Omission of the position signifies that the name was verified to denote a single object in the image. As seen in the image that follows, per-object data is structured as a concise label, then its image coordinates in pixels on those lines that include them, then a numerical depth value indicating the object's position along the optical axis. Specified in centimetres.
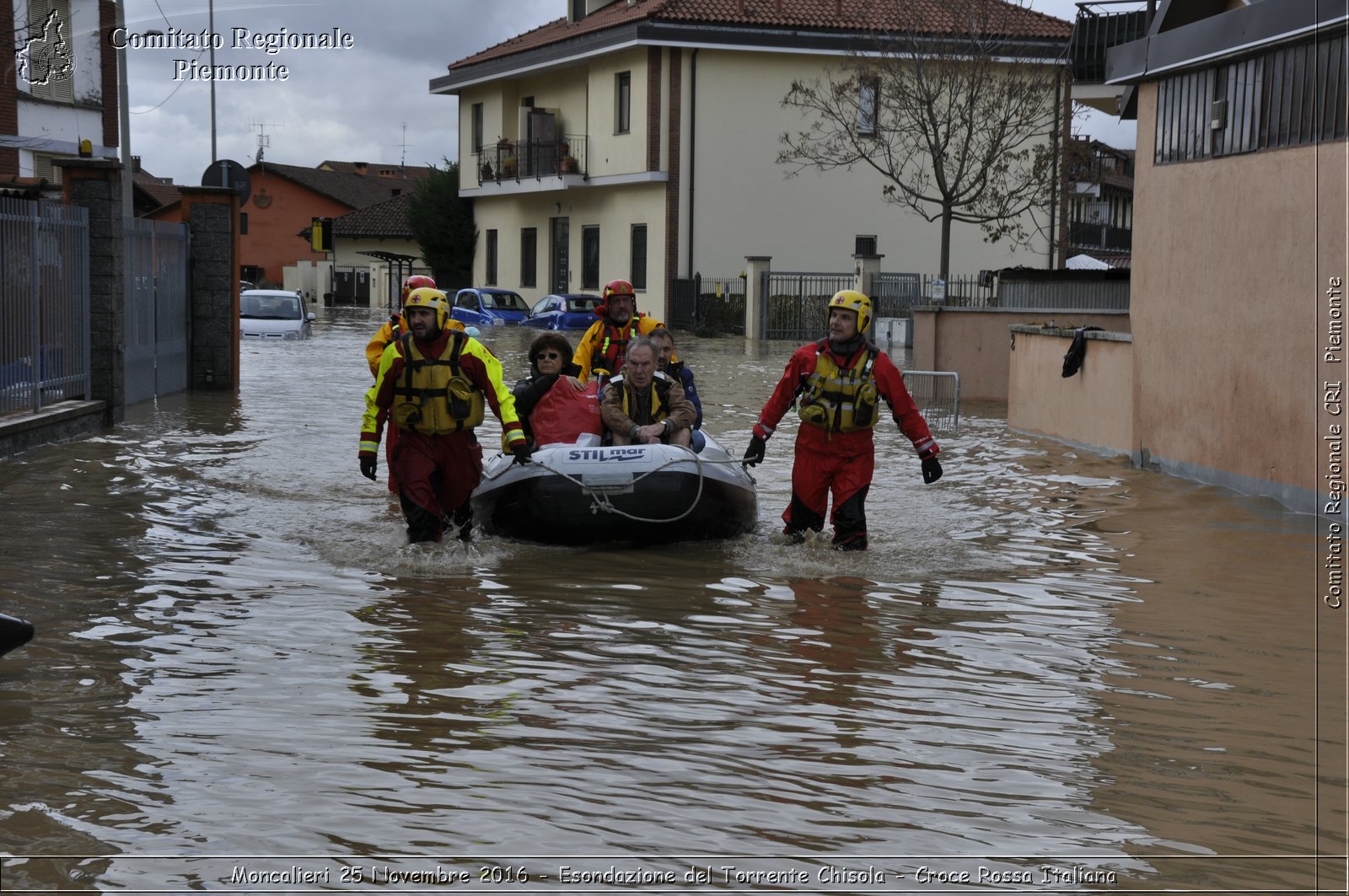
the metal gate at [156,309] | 1989
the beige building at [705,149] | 4150
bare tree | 3519
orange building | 8169
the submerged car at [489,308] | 4431
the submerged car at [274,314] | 3206
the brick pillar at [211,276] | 2283
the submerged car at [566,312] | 4097
